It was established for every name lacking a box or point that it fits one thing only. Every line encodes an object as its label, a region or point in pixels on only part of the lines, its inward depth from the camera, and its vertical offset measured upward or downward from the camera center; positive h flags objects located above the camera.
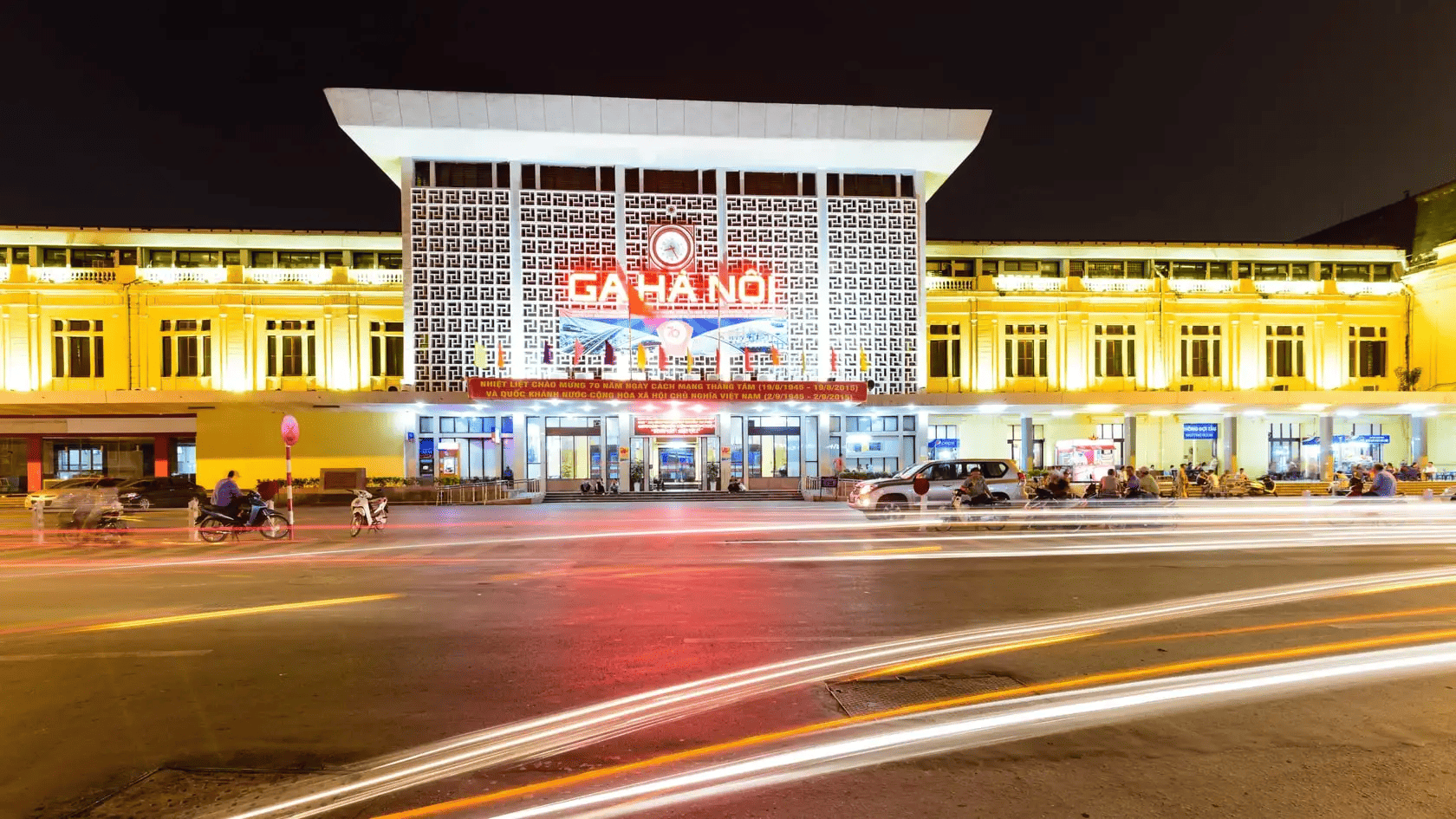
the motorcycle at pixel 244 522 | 17.31 -2.43
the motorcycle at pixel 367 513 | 18.52 -2.43
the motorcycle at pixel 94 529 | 17.94 -2.84
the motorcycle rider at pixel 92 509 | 19.69 -2.40
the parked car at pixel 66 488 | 26.66 -2.64
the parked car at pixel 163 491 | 28.34 -2.90
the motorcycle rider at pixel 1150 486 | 19.75 -2.10
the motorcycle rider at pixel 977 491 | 19.58 -2.17
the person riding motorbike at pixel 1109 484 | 19.81 -2.07
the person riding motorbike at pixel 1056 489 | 20.61 -2.26
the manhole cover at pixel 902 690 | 6.09 -2.35
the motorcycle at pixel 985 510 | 18.55 -2.56
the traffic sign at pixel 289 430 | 19.08 -0.42
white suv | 20.72 -2.11
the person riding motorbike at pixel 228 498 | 17.33 -1.90
